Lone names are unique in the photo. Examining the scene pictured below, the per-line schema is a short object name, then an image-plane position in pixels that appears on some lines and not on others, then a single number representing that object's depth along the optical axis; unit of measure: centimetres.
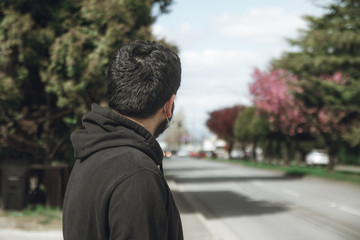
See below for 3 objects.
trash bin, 1030
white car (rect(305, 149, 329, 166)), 4800
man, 139
